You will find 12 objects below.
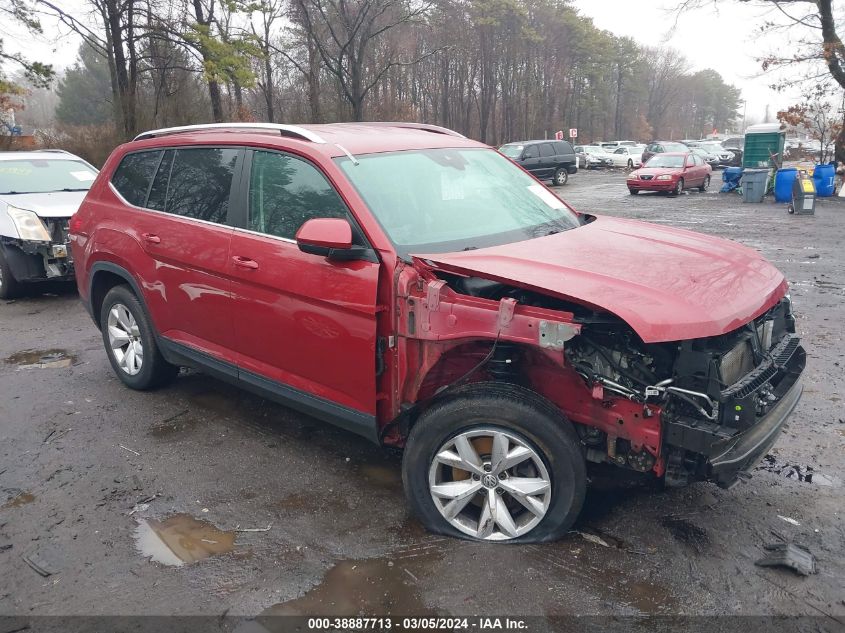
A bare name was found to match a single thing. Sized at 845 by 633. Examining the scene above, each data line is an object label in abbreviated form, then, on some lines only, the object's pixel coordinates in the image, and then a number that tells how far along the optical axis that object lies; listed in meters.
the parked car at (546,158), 26.92
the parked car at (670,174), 22.84
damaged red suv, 2.78
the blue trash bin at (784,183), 19.22
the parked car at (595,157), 39.81
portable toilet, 21.81
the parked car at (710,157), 39.46
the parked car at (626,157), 39.06
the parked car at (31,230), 7.78
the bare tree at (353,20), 22.00
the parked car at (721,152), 39.56
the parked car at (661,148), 37.59
